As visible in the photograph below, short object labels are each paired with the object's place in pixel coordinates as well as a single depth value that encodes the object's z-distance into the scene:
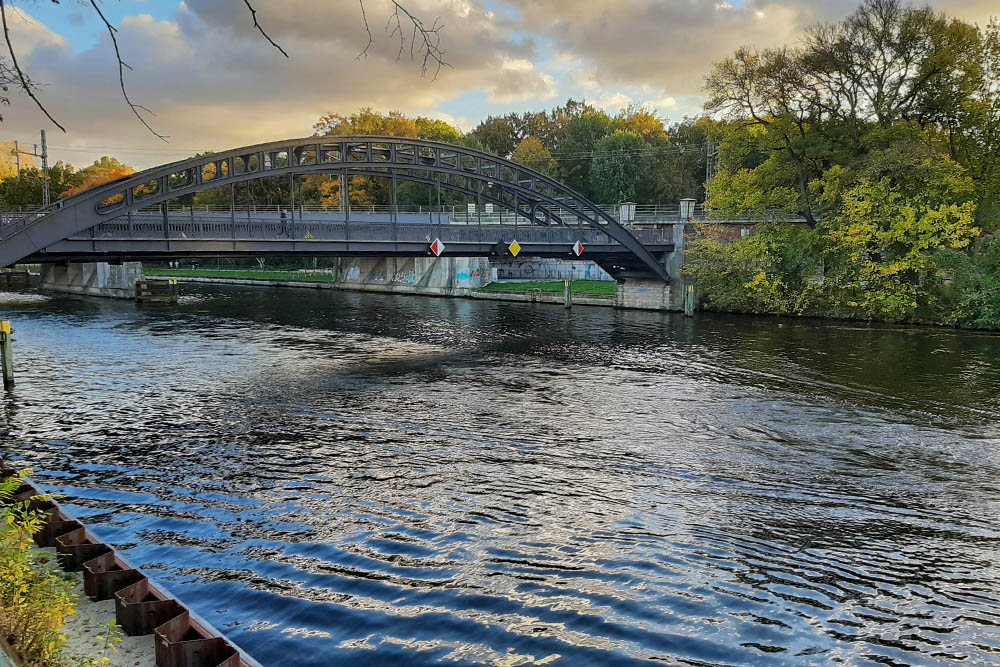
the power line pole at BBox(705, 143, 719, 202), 61.44
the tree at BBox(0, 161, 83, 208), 78.12
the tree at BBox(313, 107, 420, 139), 80.12
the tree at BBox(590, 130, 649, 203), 78.44
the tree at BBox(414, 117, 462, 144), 90.19
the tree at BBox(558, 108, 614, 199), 85.81
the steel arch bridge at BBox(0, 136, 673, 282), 23.97
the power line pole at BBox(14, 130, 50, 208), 57.12
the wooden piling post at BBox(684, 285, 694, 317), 45.19
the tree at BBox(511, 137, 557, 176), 82.19
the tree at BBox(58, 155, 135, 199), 80.11
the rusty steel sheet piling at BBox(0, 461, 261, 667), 5.97
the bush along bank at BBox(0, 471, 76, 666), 5.50
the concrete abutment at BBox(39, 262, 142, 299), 60.34
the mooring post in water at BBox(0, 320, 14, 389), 23.16
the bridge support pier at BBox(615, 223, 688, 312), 48.09
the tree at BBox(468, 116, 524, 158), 100.25
